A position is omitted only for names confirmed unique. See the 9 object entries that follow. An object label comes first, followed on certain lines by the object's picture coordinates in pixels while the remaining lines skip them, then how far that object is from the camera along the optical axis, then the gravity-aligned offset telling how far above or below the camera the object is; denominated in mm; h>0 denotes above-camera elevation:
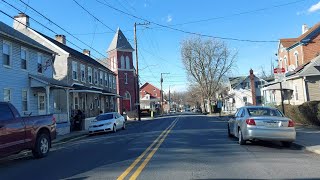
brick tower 46802 +7325
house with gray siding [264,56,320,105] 20119 +1553
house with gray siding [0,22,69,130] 16272 +2599
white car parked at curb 18138 -971
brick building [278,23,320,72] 26211 +5550
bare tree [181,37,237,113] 52757 +7849
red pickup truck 8068 -669
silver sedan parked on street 9530 -881
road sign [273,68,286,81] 13367 +1517
